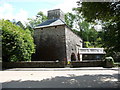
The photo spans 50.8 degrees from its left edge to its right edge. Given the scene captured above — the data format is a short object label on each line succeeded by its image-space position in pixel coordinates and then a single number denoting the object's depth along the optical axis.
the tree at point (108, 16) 6.98
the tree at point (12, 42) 15.24
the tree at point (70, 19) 36.79
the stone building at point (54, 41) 22.11
